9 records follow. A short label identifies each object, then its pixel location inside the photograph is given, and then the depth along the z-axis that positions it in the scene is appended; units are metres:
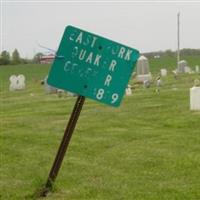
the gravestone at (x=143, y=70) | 27.19
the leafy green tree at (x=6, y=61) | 71.57
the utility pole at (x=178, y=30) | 40.19
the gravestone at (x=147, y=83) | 24.30
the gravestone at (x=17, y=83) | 29.81
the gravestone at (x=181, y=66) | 36.31
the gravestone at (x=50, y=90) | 23.95
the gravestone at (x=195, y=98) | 12.85
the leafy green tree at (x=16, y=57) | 82.48
